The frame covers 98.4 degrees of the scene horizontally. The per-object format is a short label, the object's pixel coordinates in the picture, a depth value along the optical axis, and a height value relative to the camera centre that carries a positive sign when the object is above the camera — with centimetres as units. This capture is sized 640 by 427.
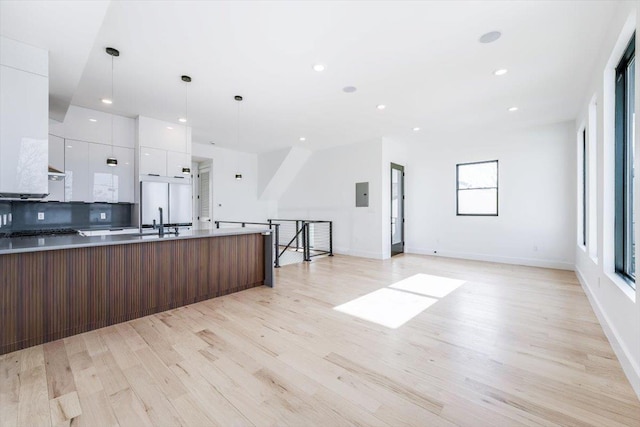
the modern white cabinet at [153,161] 503 +99
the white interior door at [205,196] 745 +52
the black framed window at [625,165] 233 +45
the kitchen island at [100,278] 232 -66
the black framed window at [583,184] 450 +51
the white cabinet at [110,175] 466 +70
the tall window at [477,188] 612 +61
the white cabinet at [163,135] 505 +153
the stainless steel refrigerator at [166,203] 498 +23
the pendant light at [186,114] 358 +176
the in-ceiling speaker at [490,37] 266 +175
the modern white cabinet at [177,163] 537 +102
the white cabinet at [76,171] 441 +71
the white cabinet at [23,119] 262 +94
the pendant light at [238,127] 421 +183
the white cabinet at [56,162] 425 +83
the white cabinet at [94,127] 444 +149
